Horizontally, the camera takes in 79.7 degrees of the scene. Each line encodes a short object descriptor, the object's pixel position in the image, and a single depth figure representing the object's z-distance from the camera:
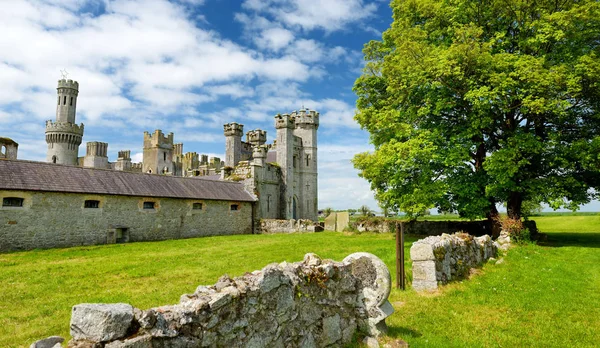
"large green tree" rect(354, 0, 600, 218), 16.38
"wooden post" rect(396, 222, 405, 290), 9.80
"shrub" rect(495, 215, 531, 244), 18.01
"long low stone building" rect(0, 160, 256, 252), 18.73
